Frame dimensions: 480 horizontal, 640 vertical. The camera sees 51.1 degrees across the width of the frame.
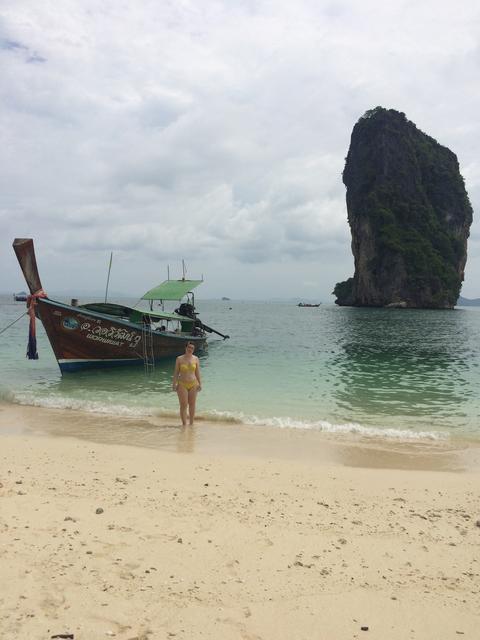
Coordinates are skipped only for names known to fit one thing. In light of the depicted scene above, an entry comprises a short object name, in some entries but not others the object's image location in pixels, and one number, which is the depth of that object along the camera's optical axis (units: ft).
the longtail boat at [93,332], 45.43
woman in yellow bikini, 30.42
